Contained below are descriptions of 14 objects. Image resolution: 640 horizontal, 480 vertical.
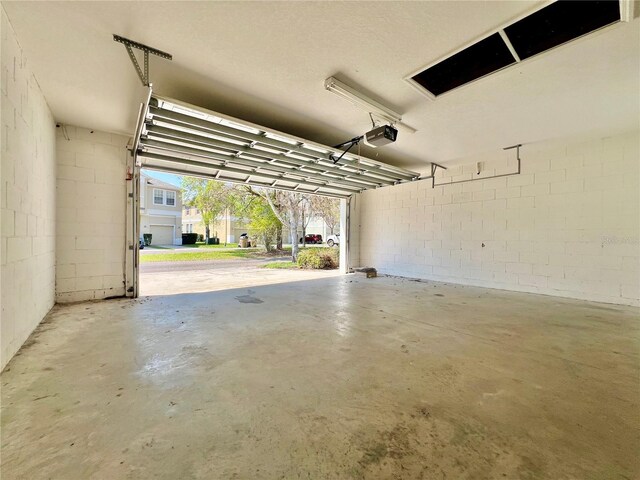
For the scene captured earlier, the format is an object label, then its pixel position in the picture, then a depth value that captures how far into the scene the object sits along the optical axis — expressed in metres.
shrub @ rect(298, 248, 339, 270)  10.05
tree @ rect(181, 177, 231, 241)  12.99
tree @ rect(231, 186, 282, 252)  13.04
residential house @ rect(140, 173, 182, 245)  21.44
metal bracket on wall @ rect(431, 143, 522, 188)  5.16
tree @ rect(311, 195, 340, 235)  12.67
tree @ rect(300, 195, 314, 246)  12.12
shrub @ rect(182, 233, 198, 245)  24.19
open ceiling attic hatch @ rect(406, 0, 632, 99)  2.15
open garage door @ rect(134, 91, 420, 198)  3.54
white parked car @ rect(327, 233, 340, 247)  19.45
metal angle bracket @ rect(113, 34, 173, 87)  2.40
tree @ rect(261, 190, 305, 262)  11.21
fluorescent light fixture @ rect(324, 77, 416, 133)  3.00
